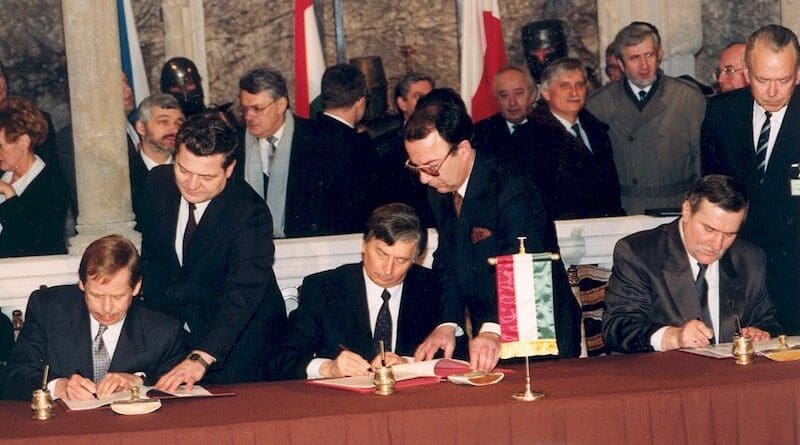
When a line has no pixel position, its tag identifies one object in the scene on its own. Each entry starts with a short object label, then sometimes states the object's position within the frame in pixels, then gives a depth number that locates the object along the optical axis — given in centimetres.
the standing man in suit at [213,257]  533
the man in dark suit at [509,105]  765
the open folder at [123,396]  474
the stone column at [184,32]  1059
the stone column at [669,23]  961
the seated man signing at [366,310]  544
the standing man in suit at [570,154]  709
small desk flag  466
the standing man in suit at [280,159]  702
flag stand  461
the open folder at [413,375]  489
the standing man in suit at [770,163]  603
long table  444
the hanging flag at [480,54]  930
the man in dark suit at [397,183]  709
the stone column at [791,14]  796
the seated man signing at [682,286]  543
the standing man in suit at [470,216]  517
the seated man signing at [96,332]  507
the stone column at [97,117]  723
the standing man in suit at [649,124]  759
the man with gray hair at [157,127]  722
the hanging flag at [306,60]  927
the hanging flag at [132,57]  916
